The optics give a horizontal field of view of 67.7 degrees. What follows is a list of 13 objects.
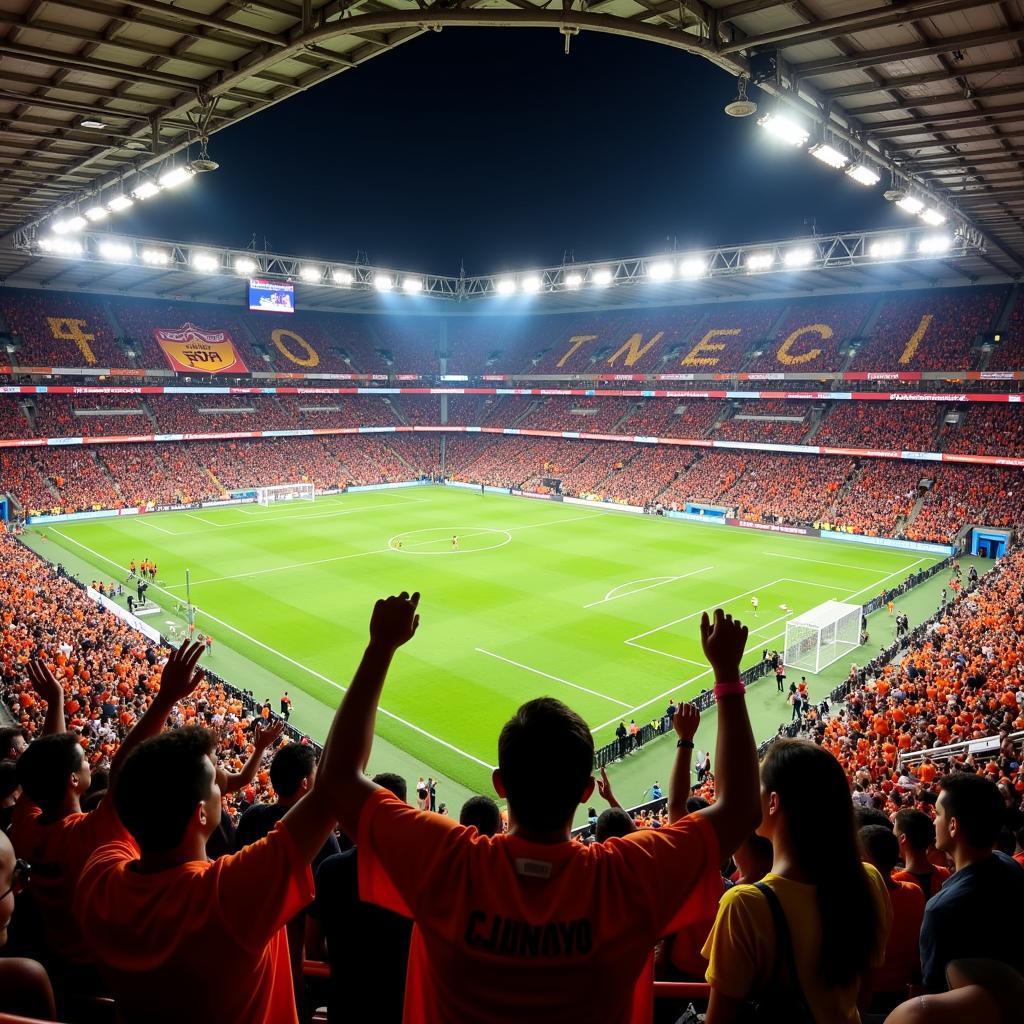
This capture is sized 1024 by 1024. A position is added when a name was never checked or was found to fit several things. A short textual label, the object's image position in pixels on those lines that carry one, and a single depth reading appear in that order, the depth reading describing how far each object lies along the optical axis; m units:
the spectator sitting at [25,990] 2.80
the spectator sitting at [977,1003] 2.51
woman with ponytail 2.48
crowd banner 60.38
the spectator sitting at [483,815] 5.26
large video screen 47.59
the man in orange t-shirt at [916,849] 5.17
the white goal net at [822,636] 24.51
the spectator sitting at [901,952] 4.29
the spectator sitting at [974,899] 3.37
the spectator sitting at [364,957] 3.07
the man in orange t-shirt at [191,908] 2.37
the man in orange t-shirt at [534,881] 2.11
